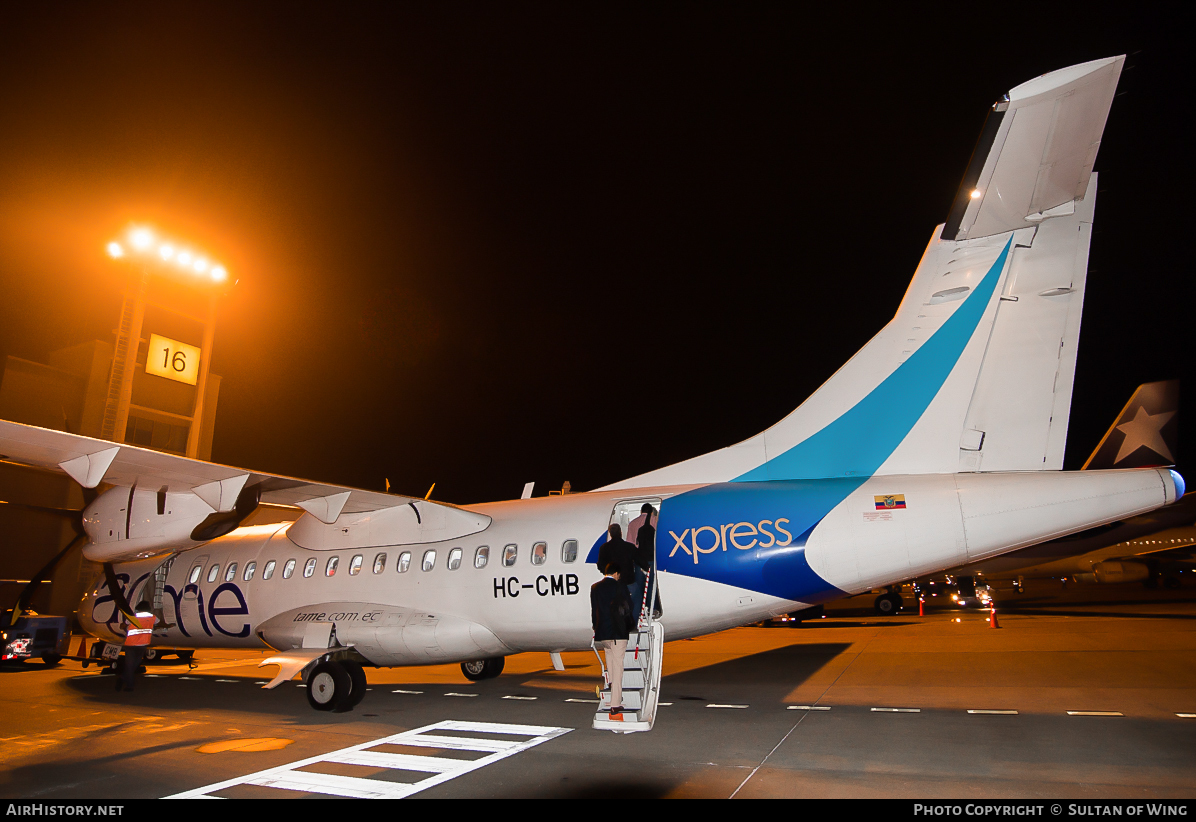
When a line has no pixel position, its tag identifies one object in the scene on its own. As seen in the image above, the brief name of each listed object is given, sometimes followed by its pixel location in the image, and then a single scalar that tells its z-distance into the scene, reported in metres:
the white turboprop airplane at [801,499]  6.03
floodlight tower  17.09
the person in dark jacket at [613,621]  6.51
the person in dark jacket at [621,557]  6.68
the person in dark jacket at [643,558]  6.85
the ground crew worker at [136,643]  9.38
